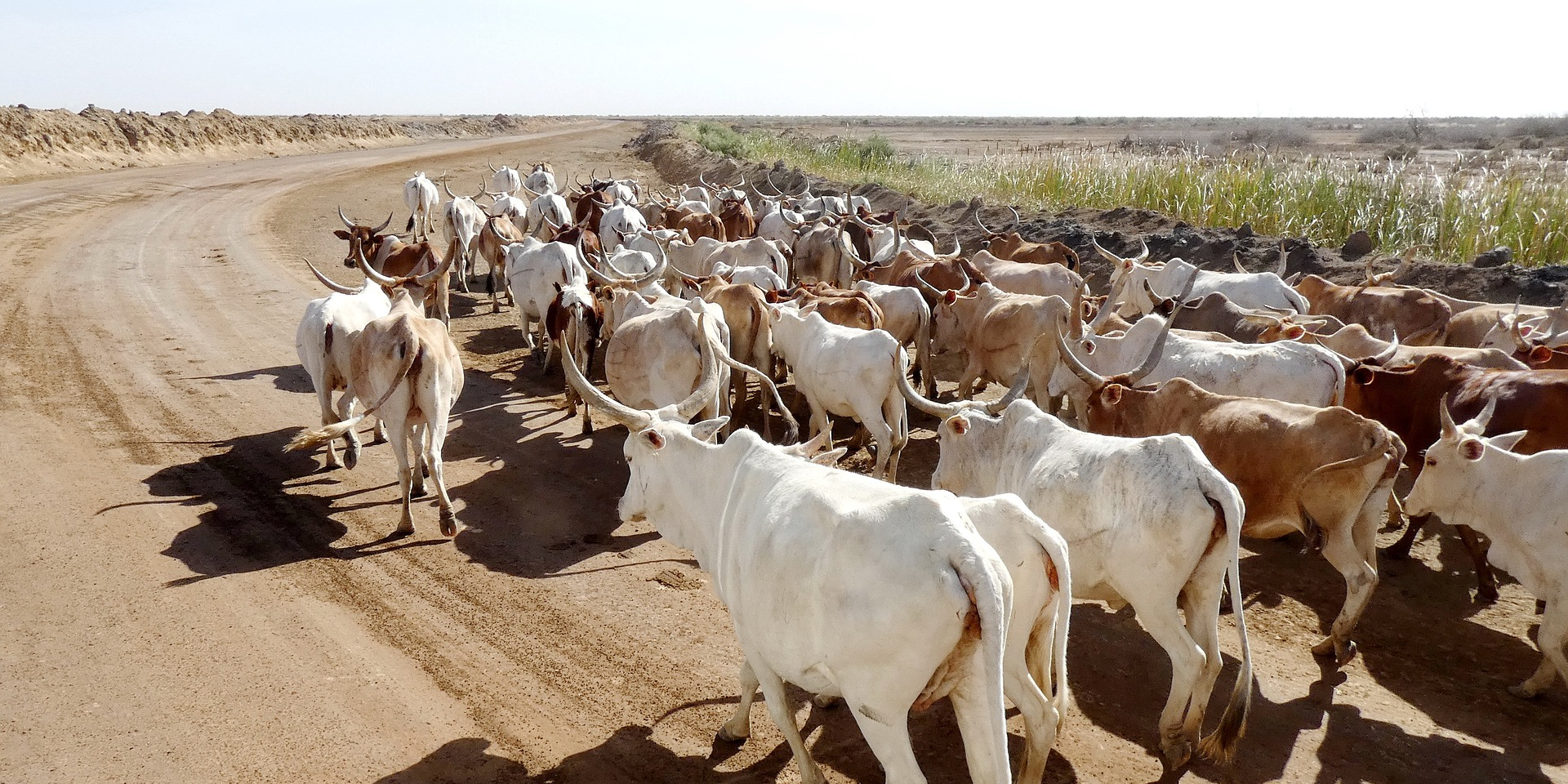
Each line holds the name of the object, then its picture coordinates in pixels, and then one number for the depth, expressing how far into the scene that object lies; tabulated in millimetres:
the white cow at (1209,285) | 12016
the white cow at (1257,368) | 8102
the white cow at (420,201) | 23812
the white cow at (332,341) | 9461
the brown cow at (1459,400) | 7348
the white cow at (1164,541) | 5152
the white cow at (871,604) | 3936
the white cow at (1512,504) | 5988
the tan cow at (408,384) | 8203
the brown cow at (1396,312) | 11180
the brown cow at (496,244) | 17844
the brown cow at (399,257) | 14156
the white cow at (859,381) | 9141
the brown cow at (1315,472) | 6281
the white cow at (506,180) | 31500
